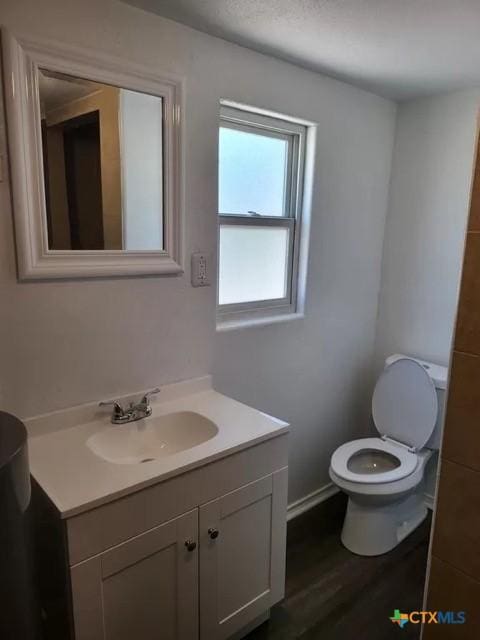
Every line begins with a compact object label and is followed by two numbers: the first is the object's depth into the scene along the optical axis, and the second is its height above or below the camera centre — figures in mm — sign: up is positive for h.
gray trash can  880 -626
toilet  2111 -1105
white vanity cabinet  1202 -977
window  1985 +91
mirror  1333 +207
